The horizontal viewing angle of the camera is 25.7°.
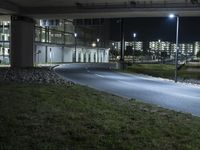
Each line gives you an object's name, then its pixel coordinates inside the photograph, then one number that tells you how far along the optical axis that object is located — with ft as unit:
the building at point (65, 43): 245.86
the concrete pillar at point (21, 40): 156.76
